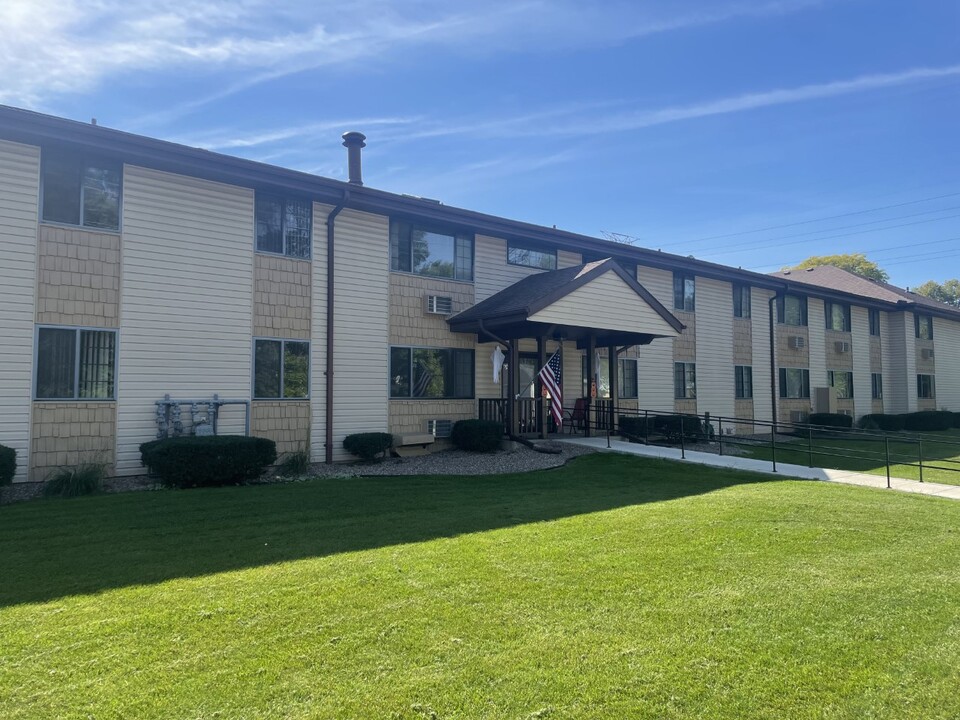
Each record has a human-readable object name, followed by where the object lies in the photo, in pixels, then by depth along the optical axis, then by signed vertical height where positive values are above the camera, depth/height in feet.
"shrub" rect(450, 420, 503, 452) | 44.39 -3.05
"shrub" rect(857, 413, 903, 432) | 85.76 -4.24
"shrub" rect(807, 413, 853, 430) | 75.76 -3.57
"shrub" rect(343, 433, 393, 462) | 41.65 -3.46
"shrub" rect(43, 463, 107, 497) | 30.45 -4.39
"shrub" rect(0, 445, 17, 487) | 28.48 -3.22
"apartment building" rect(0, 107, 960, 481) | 33.47 +5.61
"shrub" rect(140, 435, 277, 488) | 31.99 -3.44
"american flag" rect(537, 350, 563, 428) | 45.19 +0.63
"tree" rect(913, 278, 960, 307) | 210.38 +32.71
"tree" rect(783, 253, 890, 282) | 171.32 +34.21
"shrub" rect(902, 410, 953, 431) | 87.10 -4.23
